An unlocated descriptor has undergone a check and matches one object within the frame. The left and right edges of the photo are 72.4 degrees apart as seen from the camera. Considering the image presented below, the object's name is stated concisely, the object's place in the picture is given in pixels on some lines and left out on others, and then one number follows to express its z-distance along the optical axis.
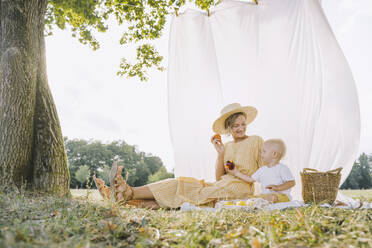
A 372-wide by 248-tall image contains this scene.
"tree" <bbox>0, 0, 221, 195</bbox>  3.01
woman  3.05
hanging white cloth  3.39
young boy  2.84
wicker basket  2.93
